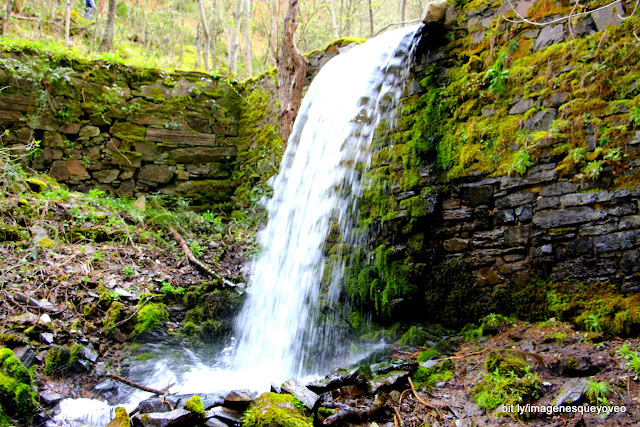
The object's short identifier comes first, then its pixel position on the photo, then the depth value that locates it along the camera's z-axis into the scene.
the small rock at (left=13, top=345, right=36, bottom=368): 2.61
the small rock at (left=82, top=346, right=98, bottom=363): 2.94
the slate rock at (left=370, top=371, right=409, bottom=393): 2.39
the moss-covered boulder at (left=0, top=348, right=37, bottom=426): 2.15
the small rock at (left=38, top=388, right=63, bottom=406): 2.37
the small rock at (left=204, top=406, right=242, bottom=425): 2.10
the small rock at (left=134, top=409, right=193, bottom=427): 2.00
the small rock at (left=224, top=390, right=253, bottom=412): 2.19
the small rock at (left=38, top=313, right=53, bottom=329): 3.04
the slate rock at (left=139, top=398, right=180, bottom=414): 2.23
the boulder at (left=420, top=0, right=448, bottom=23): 4.00
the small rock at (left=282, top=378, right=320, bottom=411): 2.16
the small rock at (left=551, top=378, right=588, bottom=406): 1.93
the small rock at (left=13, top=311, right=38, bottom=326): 2.98
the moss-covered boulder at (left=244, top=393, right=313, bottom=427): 2.00
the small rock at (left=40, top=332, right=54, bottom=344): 2.92
